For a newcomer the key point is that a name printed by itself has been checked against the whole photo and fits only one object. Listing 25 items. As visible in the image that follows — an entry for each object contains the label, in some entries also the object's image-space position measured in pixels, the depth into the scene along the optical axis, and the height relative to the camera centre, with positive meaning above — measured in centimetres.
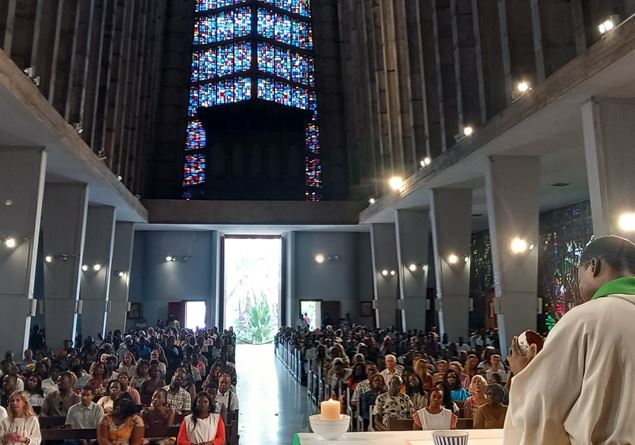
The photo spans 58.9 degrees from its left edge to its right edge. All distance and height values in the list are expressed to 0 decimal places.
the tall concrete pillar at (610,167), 843 +229
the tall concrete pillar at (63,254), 1589 +202
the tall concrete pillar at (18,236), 1180 +190
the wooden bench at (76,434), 533 -101
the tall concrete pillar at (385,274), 2338 +205
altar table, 255 -55
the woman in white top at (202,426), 530 -95
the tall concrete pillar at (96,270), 1995 +198
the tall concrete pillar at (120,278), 2312 +195
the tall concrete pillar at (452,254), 1689 +204
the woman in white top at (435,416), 548 -91
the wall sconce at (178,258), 2794 +330
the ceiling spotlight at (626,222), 841 +146
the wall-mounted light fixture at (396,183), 1880 +474
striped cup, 230 -47
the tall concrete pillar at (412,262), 2045 +220
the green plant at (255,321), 3083 +19
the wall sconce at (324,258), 2861 +331
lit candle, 263 -40
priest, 147 -16
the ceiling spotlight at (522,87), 1054 +445
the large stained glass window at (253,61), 3111 +1496
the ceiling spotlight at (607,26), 816 +433
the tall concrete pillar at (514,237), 1260 +189
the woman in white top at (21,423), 504 -85
